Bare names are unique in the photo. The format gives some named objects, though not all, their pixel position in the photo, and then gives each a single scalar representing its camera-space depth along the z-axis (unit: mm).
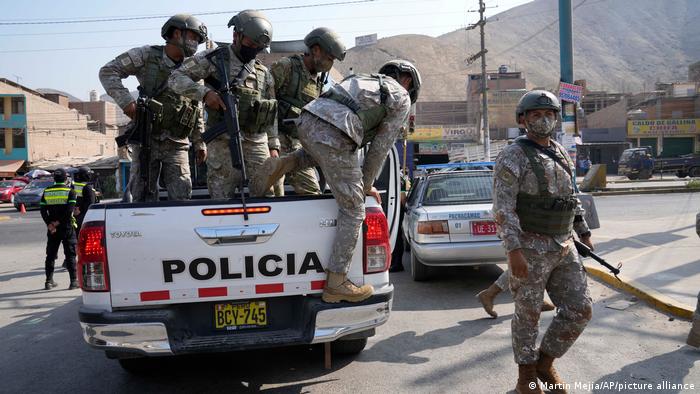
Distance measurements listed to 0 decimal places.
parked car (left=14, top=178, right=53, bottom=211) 25522
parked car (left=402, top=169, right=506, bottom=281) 6195
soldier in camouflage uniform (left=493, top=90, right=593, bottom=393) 3357
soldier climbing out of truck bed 3404
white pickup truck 3199
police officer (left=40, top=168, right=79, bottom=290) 7652
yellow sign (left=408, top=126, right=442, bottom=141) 51906
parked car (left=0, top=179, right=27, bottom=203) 30892
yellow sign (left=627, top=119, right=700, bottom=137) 44719
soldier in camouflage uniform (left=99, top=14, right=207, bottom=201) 5105
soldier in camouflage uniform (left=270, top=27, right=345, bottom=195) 4723
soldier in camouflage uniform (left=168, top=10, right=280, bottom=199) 4254
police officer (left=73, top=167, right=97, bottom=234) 8516
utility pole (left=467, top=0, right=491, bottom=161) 29359
